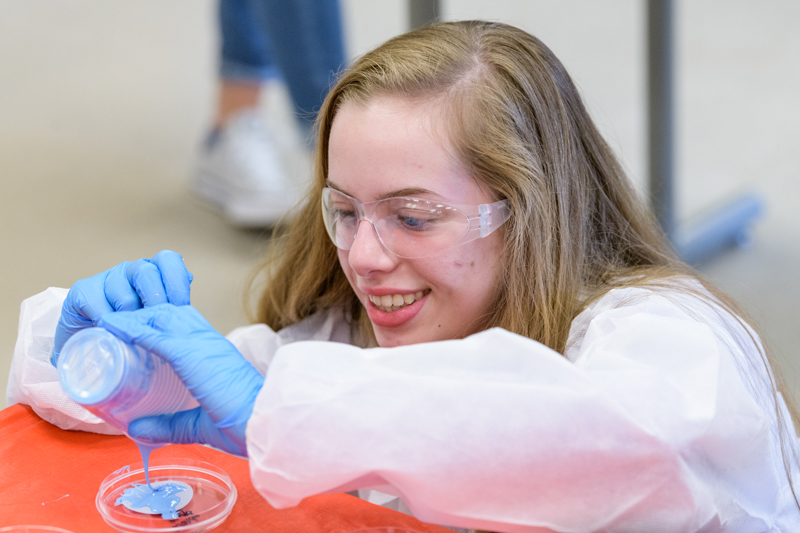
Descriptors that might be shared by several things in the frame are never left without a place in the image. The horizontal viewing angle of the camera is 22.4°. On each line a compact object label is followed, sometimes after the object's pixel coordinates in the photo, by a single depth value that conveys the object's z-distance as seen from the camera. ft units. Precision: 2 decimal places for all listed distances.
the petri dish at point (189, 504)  4.50
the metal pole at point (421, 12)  7.32
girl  4.34
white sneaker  10.42
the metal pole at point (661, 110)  8.09
